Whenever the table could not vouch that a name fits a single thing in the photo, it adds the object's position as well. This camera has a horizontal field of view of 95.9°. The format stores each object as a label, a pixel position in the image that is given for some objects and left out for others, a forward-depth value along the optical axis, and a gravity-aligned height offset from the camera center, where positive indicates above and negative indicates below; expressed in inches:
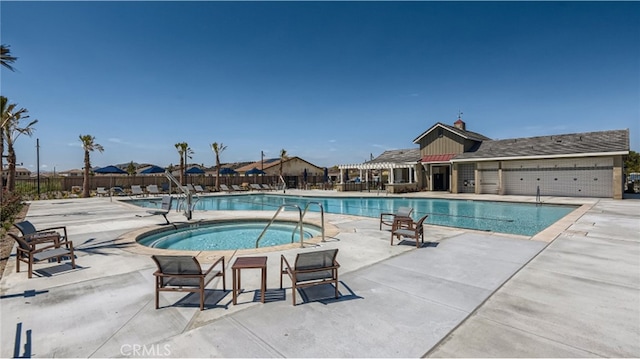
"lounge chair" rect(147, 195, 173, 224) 423.5 -32.6
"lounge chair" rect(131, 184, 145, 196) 943.7 -25.3
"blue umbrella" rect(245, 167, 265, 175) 1371.1 +47.3
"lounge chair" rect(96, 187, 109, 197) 975.6 -28.2
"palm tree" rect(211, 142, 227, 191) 1316.4 +157.3
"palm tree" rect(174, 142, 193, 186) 1222.9 +131.0
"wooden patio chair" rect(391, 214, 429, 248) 267.1 -50.1
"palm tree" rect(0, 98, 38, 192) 720.8 +140.7
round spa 348.8 -72.9
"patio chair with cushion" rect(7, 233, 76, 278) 194.1 -49.7
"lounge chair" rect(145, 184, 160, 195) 972.6 -23.0
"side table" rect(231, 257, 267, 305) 152.5 -45.7
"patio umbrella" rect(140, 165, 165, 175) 949.2 +44.9
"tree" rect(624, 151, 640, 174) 1534.9 +76.6
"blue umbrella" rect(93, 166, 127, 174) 988.6 +47.3
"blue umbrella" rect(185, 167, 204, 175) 1185.4 +47.9
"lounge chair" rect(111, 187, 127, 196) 1010.7 -26.2
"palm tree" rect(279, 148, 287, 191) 1610.5 +159.6
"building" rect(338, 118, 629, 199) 773.3 +47.5
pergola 1100.6 +54.1
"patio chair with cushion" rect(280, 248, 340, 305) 152.9 -47.6
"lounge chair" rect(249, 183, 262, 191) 1353.0 -24.4
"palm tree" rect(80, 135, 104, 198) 949.2 +117.8
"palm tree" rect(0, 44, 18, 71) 338.0 +152.4
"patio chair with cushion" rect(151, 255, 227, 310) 144.4 -46.7
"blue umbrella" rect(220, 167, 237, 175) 1329.4 +47.4
